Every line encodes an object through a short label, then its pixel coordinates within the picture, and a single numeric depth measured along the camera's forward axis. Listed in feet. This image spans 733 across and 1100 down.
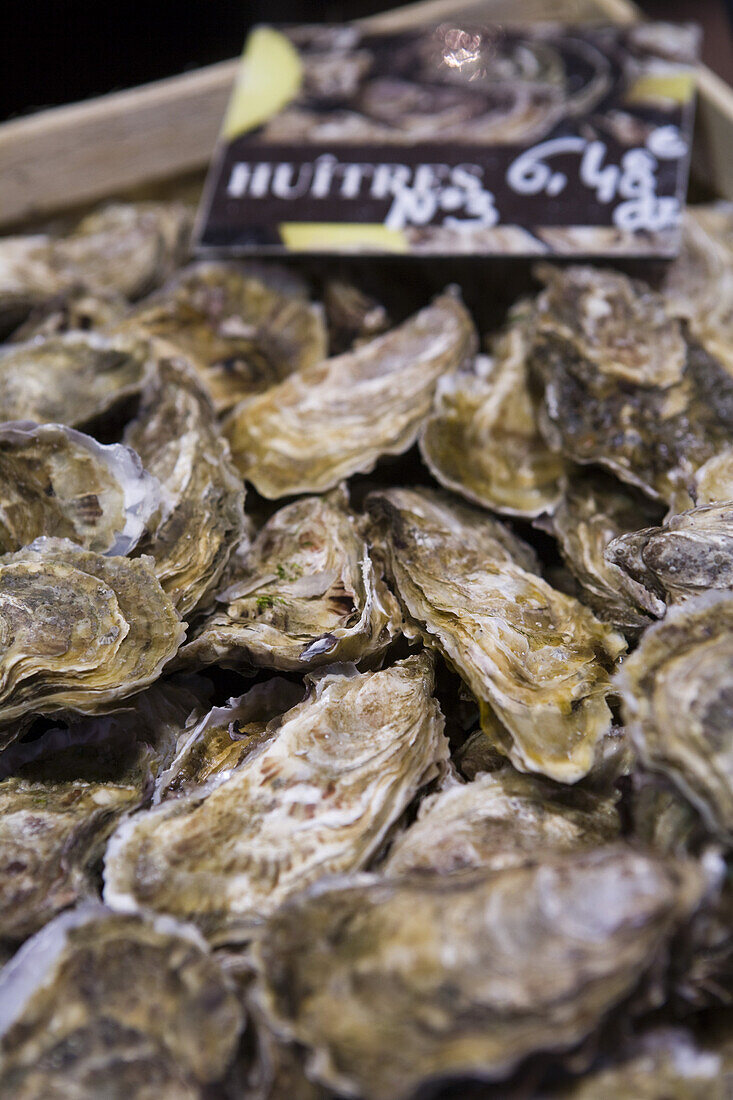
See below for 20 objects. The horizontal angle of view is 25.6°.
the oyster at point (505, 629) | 1.21
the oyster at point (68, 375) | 1.49
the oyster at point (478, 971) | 1.02
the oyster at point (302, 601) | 1.28
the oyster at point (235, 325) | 1.62
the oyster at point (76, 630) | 1.24
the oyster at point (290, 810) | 1.15
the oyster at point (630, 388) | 1.43
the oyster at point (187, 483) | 1.34
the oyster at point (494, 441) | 1.44
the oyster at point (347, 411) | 1.44
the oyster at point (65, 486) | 1.36
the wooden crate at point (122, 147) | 1.86
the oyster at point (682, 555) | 1.24
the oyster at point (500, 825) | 1.16
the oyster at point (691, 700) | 1.08
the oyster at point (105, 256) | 1.74
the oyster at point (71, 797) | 1.17
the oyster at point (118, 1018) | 1.07
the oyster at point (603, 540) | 1.30
